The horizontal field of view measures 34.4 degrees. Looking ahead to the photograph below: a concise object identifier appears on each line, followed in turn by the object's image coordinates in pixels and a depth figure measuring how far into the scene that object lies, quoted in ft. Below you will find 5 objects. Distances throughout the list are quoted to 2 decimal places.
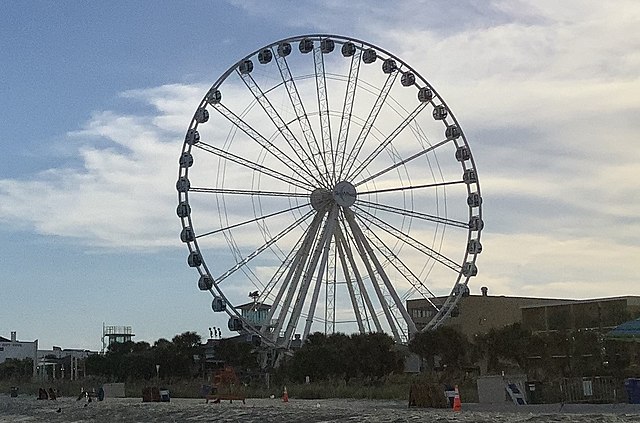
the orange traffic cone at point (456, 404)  109.52
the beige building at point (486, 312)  284.61
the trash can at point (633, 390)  112.88
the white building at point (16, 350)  515.79
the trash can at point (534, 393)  121.30
